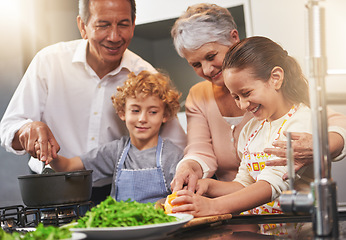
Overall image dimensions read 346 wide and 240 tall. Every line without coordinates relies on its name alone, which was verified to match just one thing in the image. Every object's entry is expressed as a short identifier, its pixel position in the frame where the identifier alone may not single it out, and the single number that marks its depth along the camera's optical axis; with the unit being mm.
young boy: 1704
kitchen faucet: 738
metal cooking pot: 1308
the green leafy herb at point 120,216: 816
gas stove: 1280
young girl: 1373
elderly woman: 1603
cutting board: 959
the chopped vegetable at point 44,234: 714
